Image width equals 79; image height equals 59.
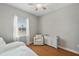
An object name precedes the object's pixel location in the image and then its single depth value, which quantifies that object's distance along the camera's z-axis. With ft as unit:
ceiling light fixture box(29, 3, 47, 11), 7.79
